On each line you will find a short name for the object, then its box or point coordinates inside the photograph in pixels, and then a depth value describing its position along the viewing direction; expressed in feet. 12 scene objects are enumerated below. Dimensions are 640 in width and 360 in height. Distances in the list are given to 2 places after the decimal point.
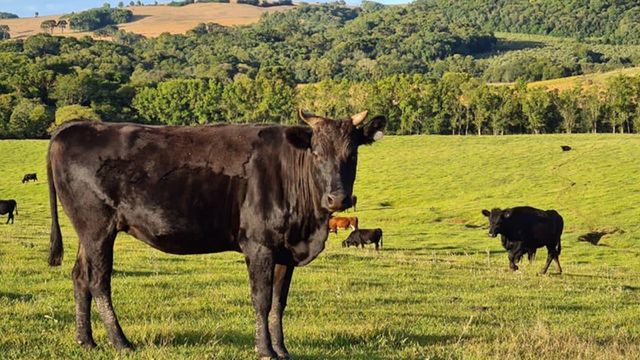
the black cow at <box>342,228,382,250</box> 116.88
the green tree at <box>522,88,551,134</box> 315.58
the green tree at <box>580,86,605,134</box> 317.22
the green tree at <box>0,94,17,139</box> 322.34
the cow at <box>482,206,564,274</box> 80.79
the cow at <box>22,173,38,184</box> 223.71
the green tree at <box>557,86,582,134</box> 320.09
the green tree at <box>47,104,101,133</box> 325.60
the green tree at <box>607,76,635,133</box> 304.30
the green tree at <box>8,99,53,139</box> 321.32
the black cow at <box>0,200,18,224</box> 139.44
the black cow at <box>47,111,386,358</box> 24.44
